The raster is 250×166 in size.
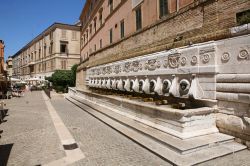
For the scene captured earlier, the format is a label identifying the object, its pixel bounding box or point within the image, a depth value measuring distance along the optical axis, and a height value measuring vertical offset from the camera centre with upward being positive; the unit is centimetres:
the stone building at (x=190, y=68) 522 +42
